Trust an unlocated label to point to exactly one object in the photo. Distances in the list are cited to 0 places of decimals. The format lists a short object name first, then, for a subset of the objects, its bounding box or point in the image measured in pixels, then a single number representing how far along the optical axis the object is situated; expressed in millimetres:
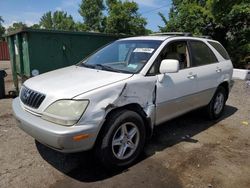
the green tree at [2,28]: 40336
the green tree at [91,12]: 23760
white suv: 2174
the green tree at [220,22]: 7769
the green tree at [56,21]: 33806
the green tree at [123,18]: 17736
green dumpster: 4652
